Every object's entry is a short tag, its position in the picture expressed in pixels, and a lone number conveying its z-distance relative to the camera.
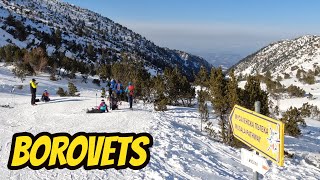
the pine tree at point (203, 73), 31.53
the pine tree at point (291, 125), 15.19
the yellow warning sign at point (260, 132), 2.89
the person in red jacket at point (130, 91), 15.16
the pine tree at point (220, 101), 12.85
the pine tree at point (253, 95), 13.29
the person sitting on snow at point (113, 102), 15.14
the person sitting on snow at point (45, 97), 17.55
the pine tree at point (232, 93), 12.12
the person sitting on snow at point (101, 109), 14.36
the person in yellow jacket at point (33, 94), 16.14
